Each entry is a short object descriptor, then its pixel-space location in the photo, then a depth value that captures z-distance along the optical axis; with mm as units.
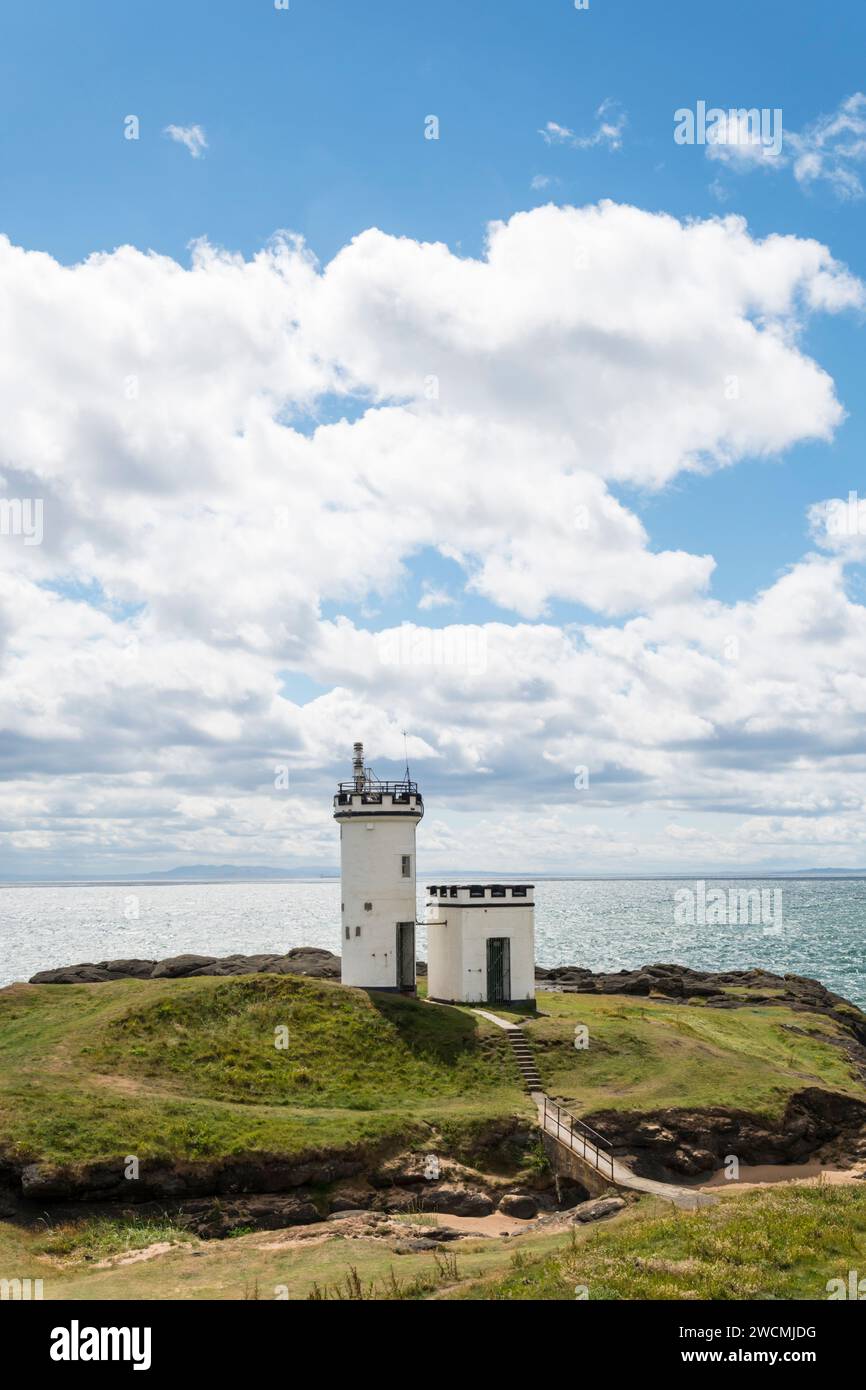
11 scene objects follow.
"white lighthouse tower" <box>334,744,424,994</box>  44000
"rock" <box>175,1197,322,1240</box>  26219
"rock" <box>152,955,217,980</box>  70250
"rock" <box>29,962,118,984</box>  63938
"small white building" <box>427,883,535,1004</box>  45188
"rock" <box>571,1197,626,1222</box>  25812
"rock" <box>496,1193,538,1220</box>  28516
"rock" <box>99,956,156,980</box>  72744
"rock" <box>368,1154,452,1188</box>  29156
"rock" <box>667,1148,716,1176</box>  31703
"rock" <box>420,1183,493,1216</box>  28344
